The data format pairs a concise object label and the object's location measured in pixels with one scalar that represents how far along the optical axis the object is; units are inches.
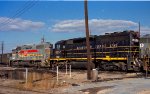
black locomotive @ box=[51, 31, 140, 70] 817.8
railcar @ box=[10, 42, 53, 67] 1324.5
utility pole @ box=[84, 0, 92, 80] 669.3
